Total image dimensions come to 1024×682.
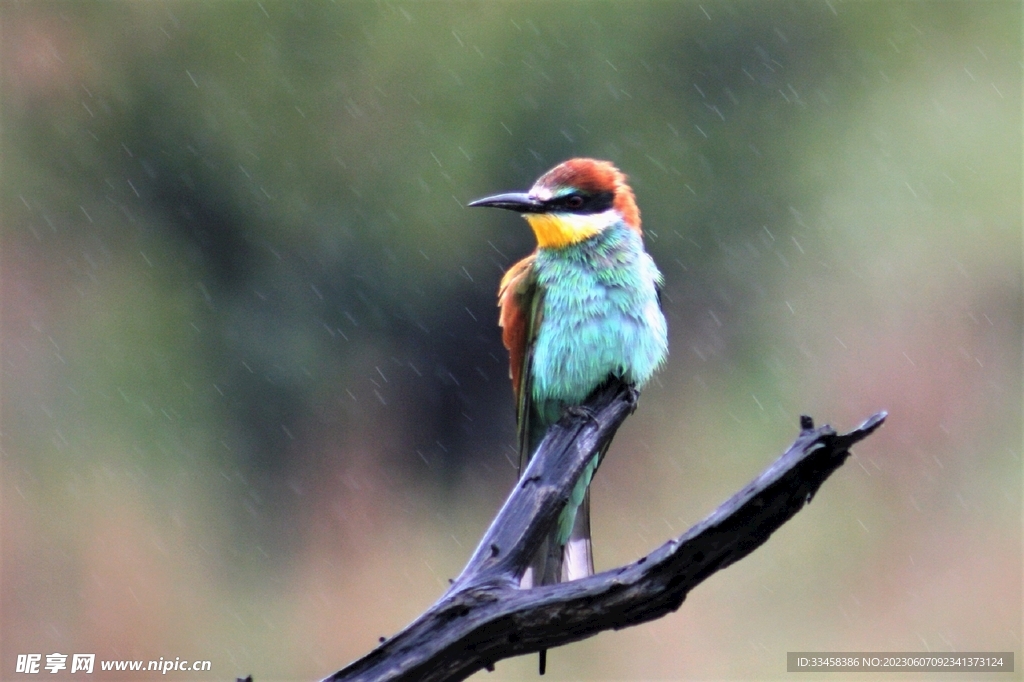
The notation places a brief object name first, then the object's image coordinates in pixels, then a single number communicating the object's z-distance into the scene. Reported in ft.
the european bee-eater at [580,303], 25.47
